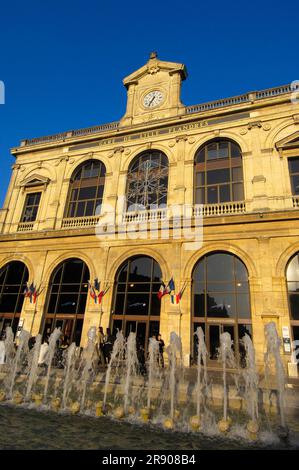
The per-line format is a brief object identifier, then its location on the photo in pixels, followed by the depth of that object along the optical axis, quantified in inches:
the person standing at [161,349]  548.8
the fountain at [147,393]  292.7
